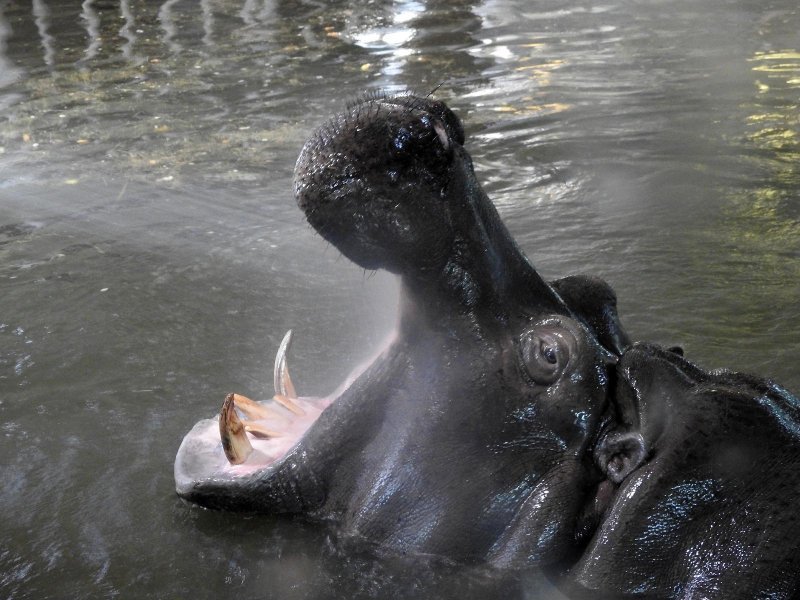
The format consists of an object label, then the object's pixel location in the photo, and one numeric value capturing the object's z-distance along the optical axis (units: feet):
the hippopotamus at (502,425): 9.57
